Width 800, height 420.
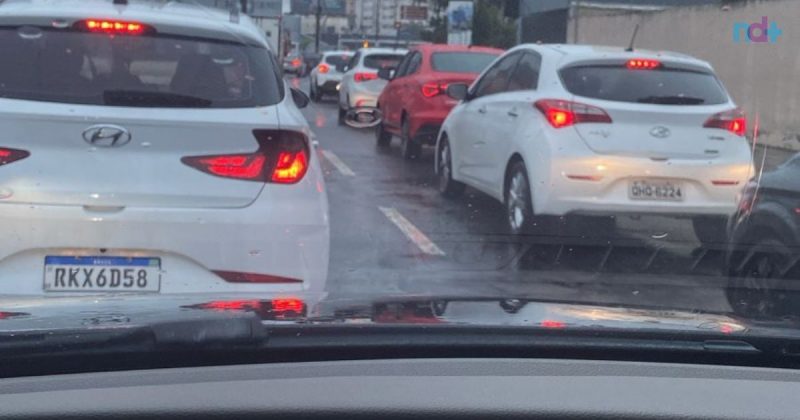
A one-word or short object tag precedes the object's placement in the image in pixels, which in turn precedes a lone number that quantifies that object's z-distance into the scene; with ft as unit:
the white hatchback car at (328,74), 90.27
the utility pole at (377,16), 147.41
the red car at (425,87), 45.42
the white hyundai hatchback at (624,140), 26.99
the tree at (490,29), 124.88
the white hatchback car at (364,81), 65.92
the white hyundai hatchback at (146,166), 15.61
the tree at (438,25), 144.06
